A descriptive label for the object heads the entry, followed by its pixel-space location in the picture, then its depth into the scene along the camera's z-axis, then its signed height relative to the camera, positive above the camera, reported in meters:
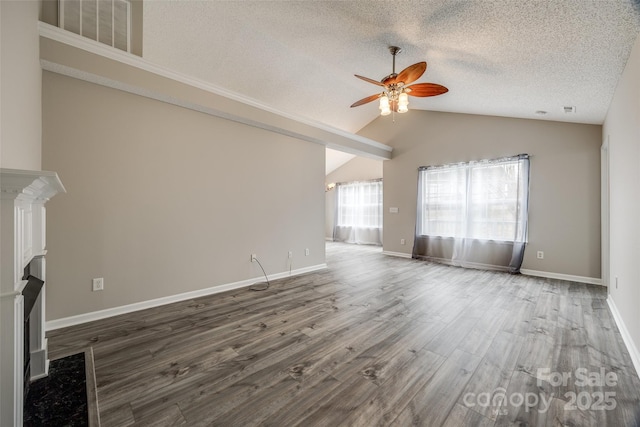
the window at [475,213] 4.60 +0.00
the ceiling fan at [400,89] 2.70 +1.34
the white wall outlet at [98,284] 2.62 -0.73
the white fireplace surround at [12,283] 1.08 -0.31
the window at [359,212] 8.15 +0.02
